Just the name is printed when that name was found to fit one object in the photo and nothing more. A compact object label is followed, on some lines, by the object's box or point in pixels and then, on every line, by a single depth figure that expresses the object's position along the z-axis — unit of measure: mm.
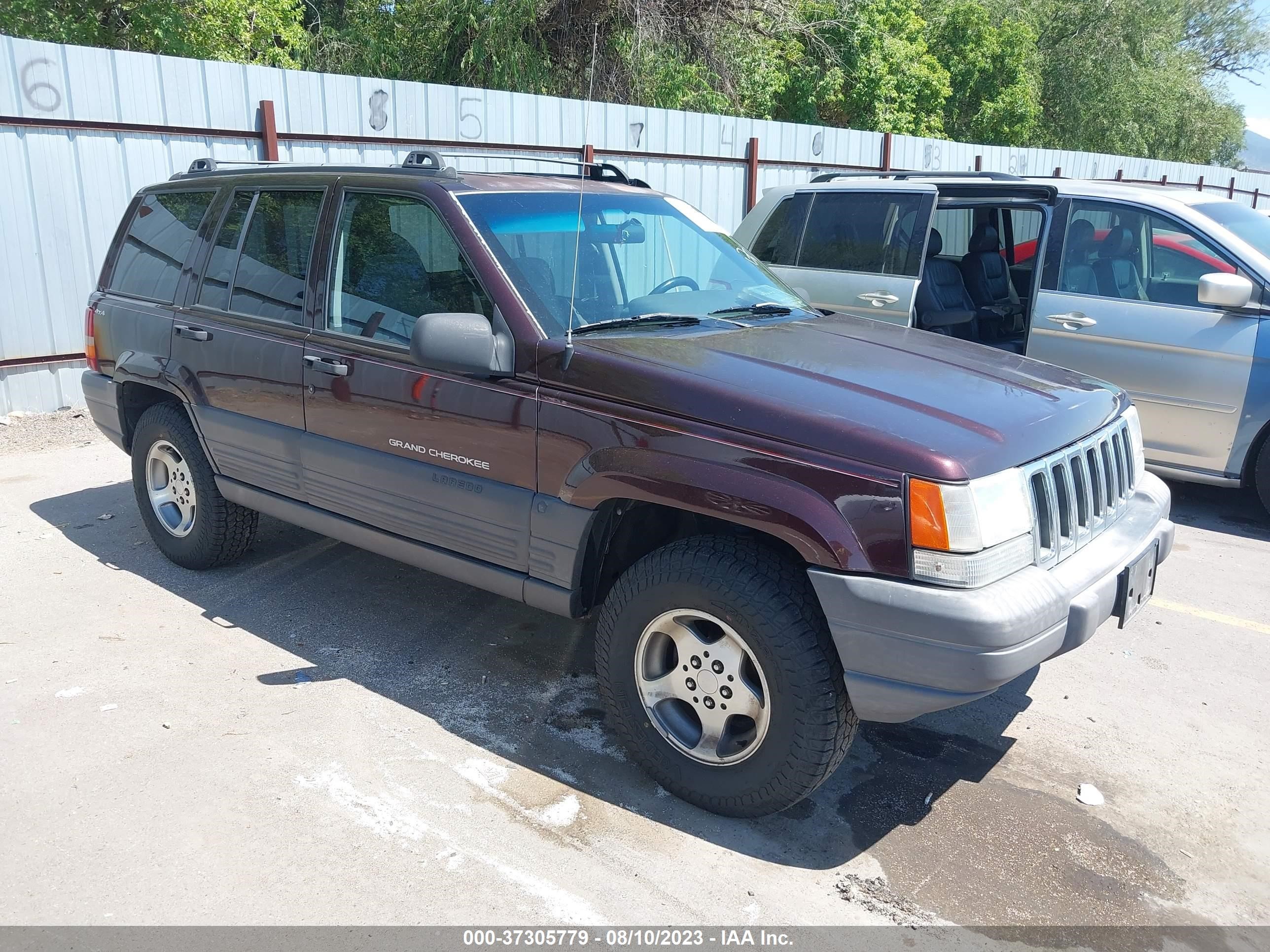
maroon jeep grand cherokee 2891
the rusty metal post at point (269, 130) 8562
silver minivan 5910
